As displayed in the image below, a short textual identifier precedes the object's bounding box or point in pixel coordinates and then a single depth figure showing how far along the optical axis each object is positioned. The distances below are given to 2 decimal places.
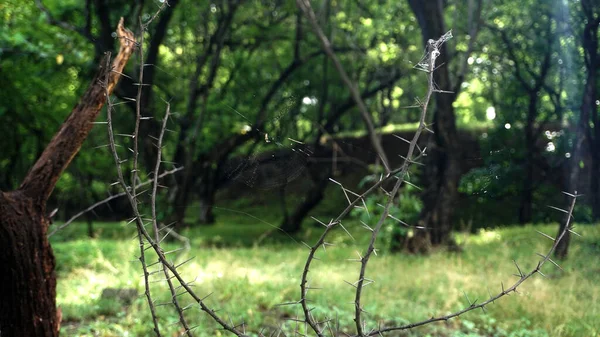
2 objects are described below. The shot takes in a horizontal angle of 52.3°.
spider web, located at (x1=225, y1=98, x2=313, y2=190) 2.55
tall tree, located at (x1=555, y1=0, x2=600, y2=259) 4.34
